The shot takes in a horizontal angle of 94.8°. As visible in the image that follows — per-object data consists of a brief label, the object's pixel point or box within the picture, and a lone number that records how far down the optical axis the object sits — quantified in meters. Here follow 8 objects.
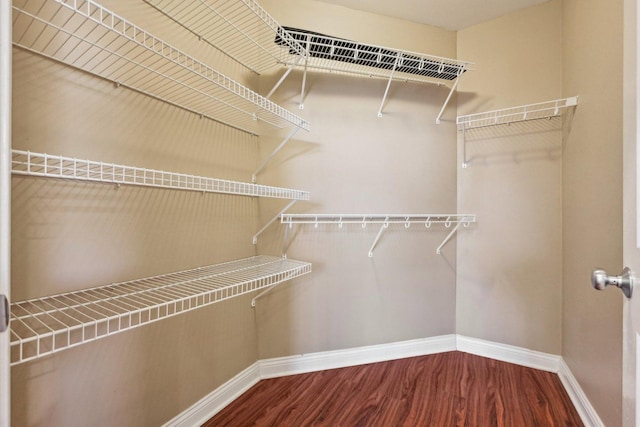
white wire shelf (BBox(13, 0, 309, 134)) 0.82
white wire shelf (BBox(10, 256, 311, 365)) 0.80
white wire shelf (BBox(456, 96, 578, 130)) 1.74
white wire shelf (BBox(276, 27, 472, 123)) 1.50
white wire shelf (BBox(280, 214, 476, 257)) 1.73
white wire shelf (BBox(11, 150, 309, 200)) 0.81
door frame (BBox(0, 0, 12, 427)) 0.46
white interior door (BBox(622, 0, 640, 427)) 0.64
